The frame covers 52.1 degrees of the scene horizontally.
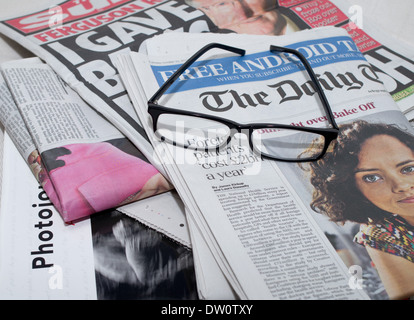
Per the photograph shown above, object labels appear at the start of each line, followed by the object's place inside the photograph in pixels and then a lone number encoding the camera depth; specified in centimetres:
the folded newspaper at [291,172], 34
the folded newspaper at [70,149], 39
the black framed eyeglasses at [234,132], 42
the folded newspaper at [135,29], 50
